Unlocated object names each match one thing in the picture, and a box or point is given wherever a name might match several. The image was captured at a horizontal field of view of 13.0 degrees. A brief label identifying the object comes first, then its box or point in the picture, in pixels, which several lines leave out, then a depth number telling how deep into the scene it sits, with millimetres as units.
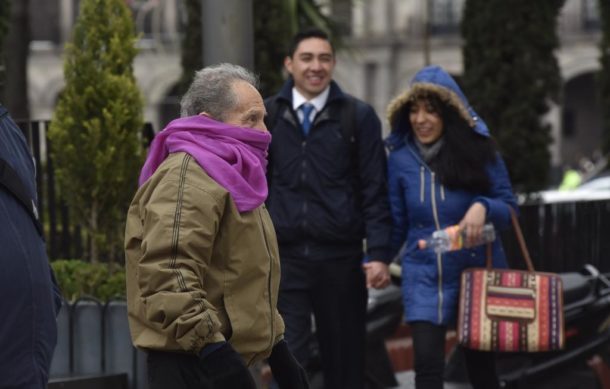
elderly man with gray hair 7347
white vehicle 36573
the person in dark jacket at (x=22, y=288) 6864
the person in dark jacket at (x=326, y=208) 12012
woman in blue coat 11991
